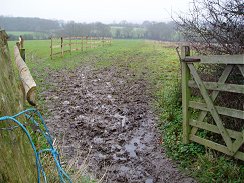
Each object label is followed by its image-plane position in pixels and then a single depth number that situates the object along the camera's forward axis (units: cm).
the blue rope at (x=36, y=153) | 199
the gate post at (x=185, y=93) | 574
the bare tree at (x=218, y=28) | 544
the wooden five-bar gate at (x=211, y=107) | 466
